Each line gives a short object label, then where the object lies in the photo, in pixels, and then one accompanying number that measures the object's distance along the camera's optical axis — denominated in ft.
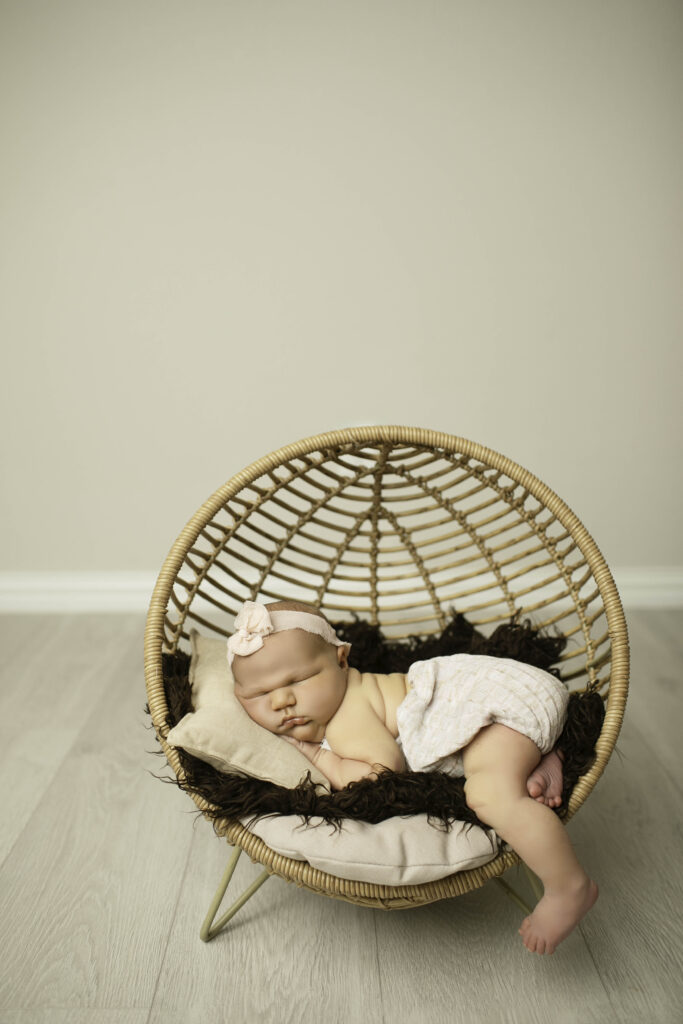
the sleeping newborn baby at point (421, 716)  3.76
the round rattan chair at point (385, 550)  3.69
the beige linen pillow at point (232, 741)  3.90
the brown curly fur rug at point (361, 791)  3.75
